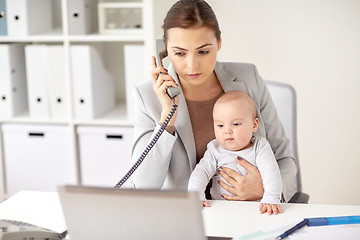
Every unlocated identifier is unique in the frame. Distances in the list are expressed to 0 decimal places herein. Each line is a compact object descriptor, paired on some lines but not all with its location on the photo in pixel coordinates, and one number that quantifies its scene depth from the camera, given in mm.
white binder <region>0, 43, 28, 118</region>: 3188
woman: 1695
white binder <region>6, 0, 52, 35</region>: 3123
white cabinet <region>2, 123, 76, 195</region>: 3242
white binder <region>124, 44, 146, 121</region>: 3006
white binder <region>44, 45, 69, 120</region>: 3127
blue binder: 3150
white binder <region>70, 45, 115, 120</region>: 3076
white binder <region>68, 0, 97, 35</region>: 3041
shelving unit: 2951
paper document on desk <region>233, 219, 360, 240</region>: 1293
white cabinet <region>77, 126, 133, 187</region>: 3148
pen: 1304
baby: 1695
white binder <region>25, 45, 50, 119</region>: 3154
